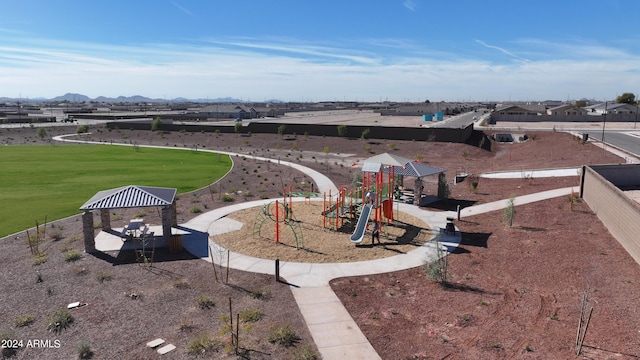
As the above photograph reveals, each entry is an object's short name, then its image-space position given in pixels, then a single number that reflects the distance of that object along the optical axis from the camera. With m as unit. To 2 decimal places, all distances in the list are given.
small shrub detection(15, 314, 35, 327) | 12.60
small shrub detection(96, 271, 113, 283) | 15.76
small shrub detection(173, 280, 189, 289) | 15.16
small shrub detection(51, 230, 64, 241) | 20.44
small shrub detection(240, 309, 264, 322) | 12.94
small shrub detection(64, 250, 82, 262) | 17.66
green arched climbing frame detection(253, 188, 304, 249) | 20.38
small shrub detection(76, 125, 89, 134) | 80.50
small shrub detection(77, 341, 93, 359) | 11.02
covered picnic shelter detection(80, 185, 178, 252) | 18.64
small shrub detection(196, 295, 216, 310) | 13.73
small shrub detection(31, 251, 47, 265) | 17.28
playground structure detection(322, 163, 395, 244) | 20.45
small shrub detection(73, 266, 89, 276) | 16.33
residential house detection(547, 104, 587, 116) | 94.69
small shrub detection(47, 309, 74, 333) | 12.42
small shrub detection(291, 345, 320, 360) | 10.85
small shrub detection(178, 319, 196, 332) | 12.35
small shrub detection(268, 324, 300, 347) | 11.67
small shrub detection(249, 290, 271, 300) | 14.41
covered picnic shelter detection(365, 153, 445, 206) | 24.97
